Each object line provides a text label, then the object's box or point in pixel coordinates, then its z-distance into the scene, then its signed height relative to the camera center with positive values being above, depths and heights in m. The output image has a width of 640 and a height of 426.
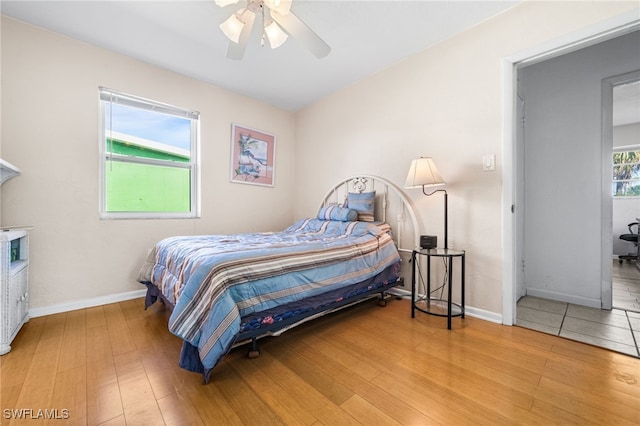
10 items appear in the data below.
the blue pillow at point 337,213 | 2.94 -0.01
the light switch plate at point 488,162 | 2.19 +0.44
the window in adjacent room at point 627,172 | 4.66 +0.76
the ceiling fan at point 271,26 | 1.66 +1.29
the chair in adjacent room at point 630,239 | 4.33 -0.45
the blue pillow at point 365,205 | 2.94 +0.08
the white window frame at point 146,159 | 2.65 +0.63
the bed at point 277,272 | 1.43 -0.43
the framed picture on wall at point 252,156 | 3.58 +0.83
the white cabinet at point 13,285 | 1.70 -0.54
